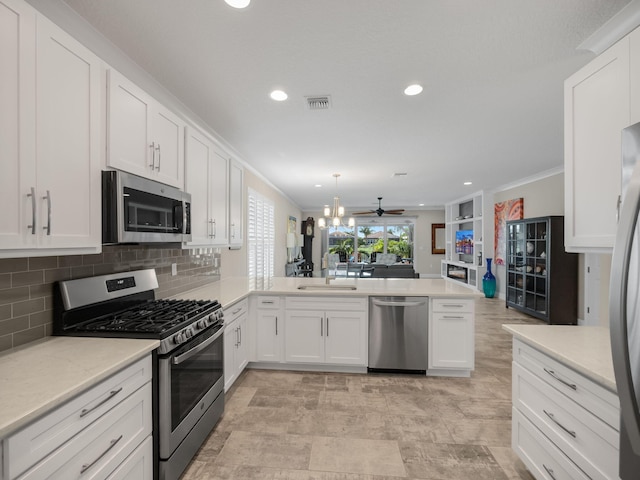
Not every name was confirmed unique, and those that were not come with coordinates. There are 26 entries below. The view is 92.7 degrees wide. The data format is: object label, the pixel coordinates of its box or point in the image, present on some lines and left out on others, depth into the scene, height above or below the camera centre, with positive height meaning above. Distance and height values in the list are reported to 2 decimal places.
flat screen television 8.69 -0.02
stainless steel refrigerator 0.62 -0.15
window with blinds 4.98 +0.09
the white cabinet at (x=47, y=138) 1.11 +0.43
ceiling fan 8.75 +0.98
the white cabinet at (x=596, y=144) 1.42 +0.50
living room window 11.26 +0.08
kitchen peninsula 3.03 -0.87
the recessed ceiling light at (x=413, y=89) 2.39 +1.21
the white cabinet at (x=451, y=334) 3.02 -0.93
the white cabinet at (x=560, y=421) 1.22 -0.84
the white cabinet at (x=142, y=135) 1.64 +0.67
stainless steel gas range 1.59 -0.56
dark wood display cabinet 4.98 -0.54
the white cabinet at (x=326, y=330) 3.13 -0.92
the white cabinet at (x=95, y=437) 0.94 -0.72
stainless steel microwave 1.58 +0.18
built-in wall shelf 7.59 +0.08
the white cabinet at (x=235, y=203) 3.33 +0.44
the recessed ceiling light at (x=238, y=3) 1.54 +1.21
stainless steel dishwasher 3.06 -0.93
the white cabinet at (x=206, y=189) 2.51 +0.47
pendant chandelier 5.61 +0.54
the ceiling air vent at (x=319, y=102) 2.58 +1.21
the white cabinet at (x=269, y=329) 3.20 -0.93
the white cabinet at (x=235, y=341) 2.59 -0.92
